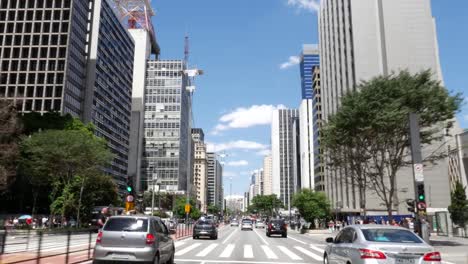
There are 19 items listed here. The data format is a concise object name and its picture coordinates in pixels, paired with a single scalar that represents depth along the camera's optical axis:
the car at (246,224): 62.81
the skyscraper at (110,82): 107.38
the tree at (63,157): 49.72
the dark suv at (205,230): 34.66
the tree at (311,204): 59.72
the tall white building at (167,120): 157.38
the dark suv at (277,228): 42.00
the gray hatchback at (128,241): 12.39
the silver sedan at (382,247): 9.30
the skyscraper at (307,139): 138.12
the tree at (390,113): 28.75
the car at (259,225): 77.16
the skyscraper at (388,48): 70.75
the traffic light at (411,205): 22.95
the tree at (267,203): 132.88
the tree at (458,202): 37.53
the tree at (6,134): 37.25
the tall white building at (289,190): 196.73
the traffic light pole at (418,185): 19.16
